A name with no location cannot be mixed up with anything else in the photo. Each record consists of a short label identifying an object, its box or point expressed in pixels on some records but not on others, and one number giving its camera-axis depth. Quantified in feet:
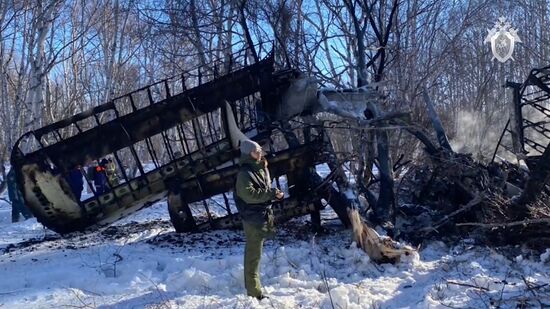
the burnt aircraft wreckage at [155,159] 23.88
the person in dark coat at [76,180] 24.45
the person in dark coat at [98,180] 43.05
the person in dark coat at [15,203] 41.24
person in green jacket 16.49
